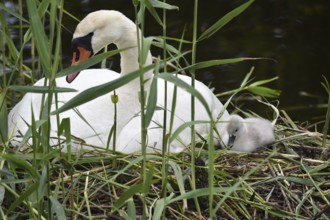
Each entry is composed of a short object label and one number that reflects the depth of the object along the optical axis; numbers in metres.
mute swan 9.13
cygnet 9.23
